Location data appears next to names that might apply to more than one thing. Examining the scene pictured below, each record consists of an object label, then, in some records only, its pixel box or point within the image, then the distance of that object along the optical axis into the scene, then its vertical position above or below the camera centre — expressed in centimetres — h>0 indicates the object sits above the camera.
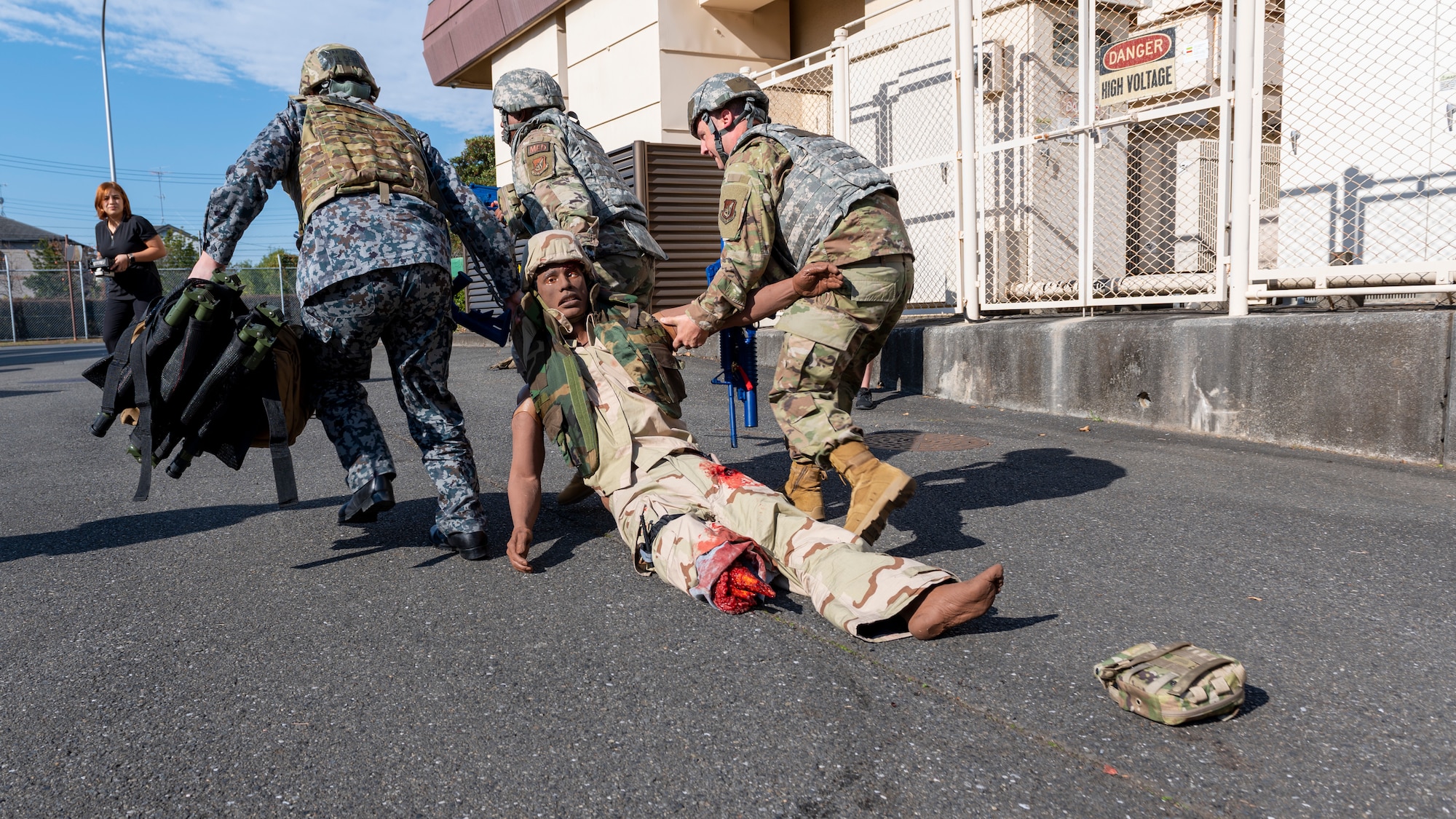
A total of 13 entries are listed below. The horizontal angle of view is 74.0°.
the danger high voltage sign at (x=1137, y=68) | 748 +212
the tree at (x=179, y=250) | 4116 +554
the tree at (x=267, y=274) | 3112 +269
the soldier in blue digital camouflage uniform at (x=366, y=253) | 343 +36
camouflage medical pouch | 210 -78
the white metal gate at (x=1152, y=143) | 597 +143
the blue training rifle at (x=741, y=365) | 430 -9
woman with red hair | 715 +80
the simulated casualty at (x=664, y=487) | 253 -46
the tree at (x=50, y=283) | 3092 +256
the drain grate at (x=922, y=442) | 563 -61
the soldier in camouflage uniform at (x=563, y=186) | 423 +72
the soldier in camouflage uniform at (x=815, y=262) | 358 +29
